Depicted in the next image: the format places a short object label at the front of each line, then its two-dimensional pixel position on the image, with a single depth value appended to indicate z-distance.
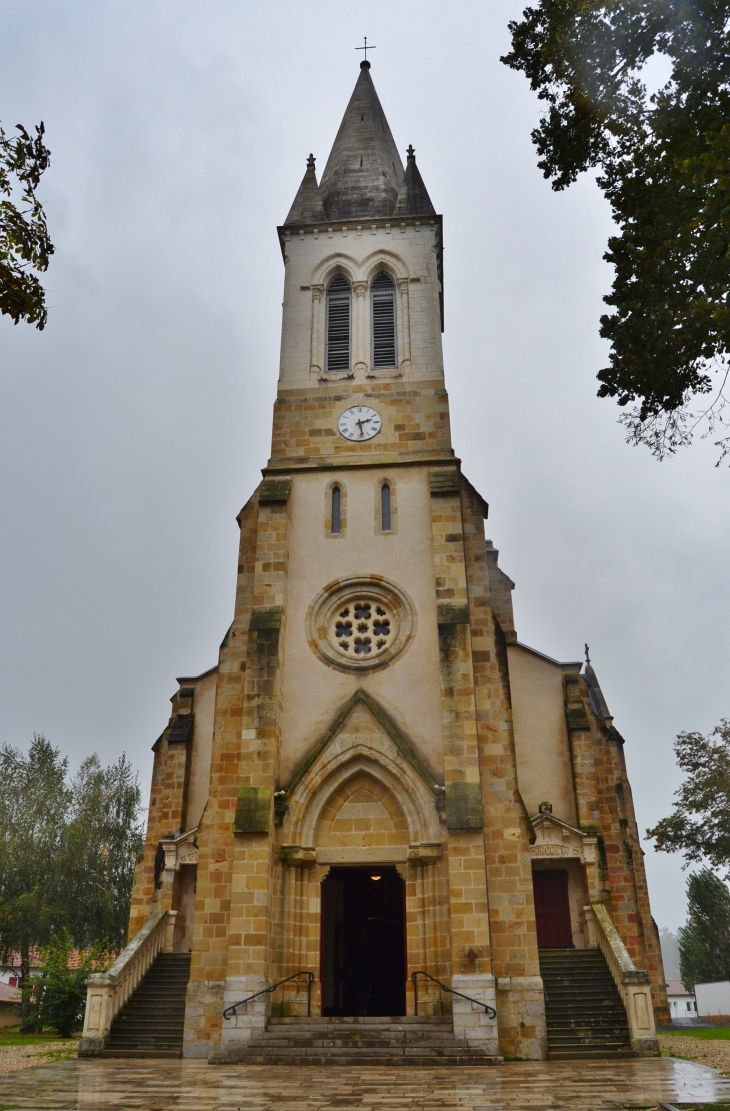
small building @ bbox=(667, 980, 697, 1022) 60.74
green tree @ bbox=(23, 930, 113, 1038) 21.97
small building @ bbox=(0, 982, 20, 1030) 33.41
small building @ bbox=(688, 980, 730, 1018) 39.47
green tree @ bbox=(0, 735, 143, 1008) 32.62
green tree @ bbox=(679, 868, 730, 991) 45.56
